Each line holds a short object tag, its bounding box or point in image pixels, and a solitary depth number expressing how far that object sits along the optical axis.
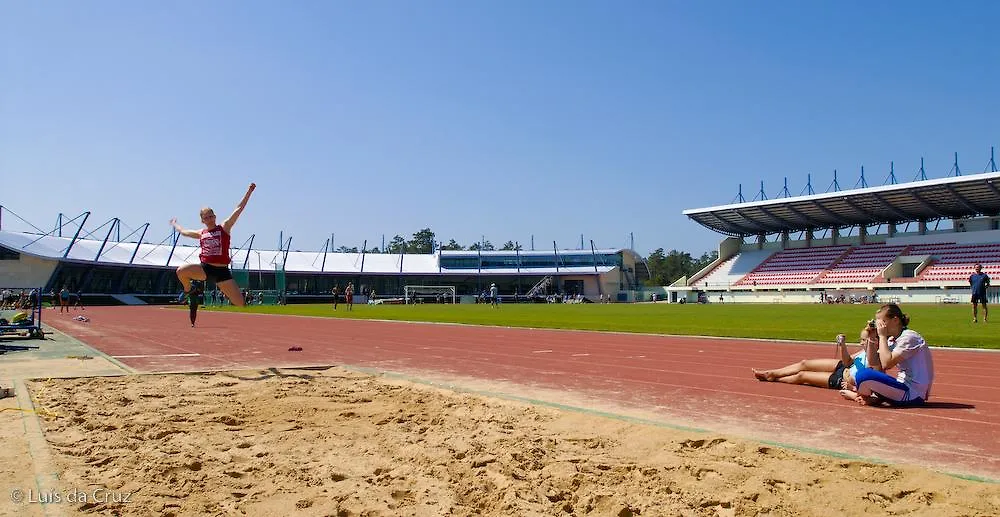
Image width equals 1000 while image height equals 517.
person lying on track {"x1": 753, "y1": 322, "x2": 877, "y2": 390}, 6.90
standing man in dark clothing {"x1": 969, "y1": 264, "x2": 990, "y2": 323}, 18.59
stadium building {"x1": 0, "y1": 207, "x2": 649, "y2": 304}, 59.06
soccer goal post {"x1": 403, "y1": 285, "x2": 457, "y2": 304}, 74.62
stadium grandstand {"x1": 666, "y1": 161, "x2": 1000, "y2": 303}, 48.56
